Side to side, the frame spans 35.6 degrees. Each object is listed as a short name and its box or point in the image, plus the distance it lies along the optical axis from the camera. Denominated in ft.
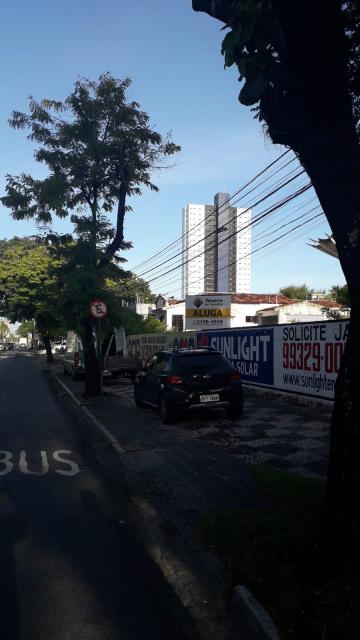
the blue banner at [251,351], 51.29
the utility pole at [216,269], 109.84
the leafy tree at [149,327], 127.78
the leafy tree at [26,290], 142.10
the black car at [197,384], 39.37
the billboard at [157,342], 77.61
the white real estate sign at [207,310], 88.99
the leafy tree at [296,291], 238.07
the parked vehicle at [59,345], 249.41
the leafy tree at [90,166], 56.90
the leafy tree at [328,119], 13.01
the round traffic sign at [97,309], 54.70
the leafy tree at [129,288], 62.20
